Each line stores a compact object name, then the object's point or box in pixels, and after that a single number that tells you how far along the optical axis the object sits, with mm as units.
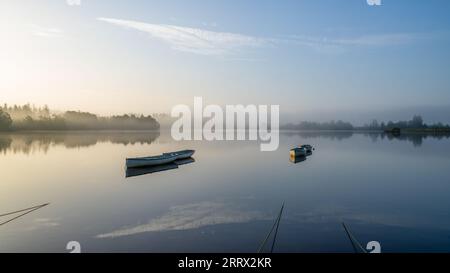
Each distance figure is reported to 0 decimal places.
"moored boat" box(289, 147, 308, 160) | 60062
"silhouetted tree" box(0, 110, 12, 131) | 166125
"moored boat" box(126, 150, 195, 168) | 45131
